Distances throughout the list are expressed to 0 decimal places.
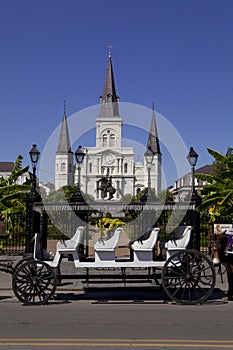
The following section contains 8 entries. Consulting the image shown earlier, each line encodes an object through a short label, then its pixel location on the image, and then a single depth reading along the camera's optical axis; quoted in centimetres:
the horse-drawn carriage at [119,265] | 989
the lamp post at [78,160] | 1877
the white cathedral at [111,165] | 7286
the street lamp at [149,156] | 2031
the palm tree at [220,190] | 2462
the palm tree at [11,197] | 2519
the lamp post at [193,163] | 1758
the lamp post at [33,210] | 1333
